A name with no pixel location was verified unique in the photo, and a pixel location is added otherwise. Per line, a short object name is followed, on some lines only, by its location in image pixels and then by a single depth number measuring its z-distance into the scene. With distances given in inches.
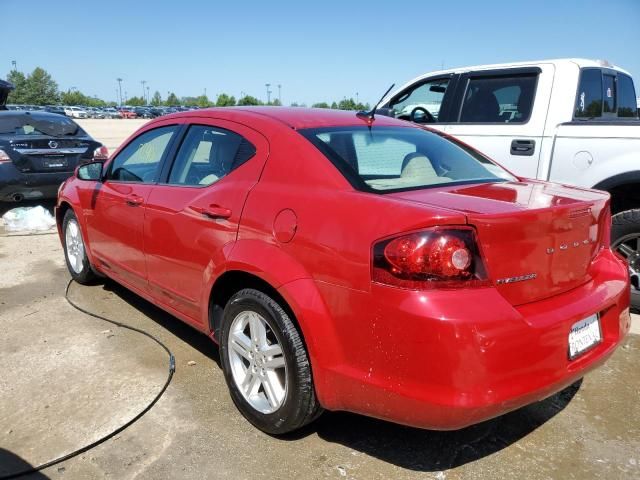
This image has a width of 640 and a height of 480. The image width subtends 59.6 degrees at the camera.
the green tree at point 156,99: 5531.5
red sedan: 83.1
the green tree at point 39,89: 4052.7
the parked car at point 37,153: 300.2
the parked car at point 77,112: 2916.1
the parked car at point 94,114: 3068.4
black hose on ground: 100.4
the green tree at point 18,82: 3959.9
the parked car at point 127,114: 3120.1
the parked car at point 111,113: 3201.8
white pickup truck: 169.6
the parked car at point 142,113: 3185.8
